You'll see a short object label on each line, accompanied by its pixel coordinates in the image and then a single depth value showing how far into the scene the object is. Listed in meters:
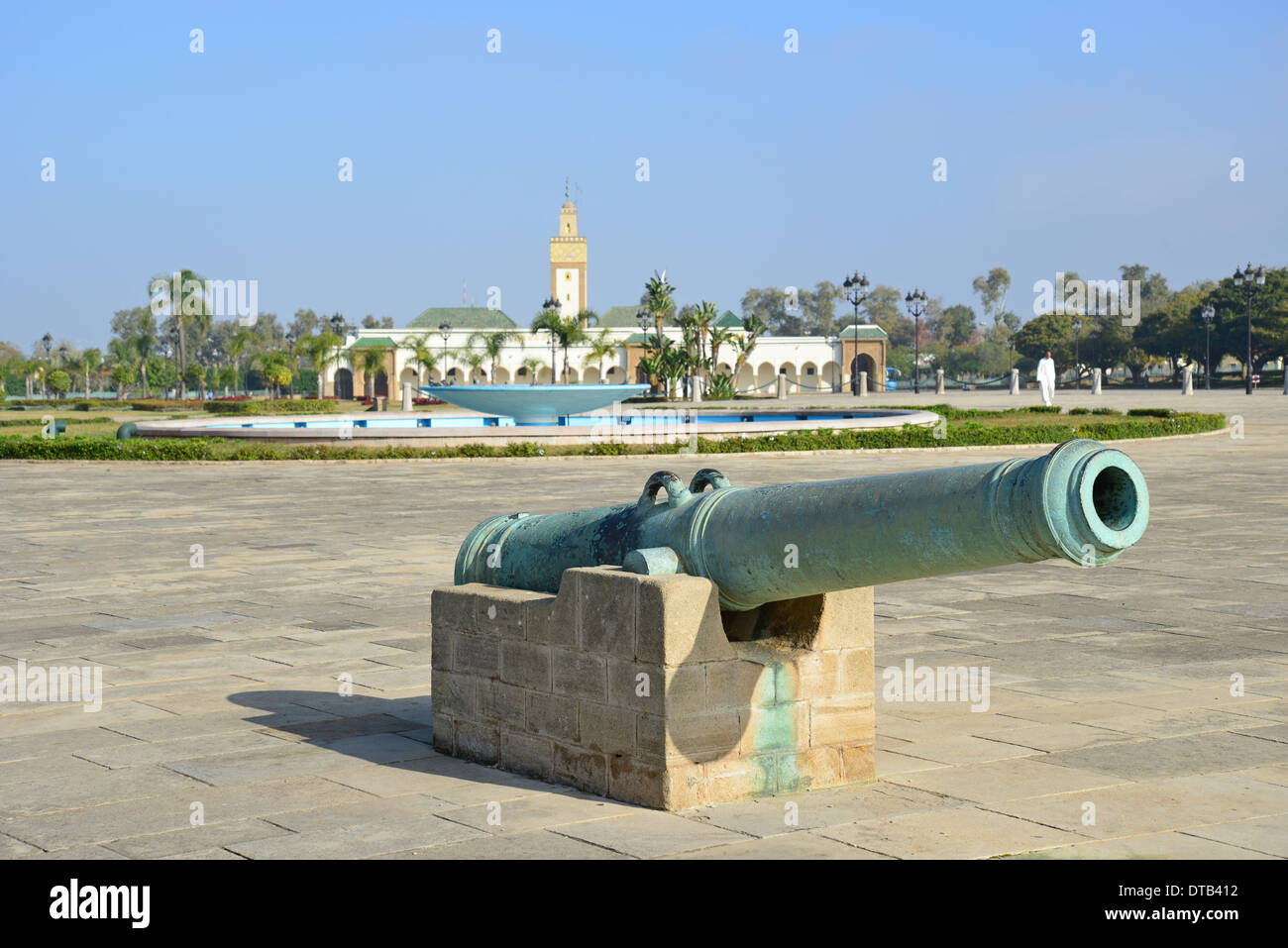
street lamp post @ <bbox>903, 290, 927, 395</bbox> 59.94
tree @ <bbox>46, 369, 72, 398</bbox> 73.31
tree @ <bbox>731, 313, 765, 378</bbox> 65.75
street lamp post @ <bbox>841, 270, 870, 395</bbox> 52.97
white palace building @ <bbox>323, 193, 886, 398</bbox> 76.25
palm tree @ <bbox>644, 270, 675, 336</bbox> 64.44
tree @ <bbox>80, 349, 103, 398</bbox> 85.56
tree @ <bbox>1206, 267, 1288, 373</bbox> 67.34
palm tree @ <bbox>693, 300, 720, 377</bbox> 60.78
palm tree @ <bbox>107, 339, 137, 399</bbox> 77.00
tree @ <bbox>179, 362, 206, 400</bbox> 76.88
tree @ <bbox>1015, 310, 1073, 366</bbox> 83.25
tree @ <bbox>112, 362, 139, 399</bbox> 76.75
